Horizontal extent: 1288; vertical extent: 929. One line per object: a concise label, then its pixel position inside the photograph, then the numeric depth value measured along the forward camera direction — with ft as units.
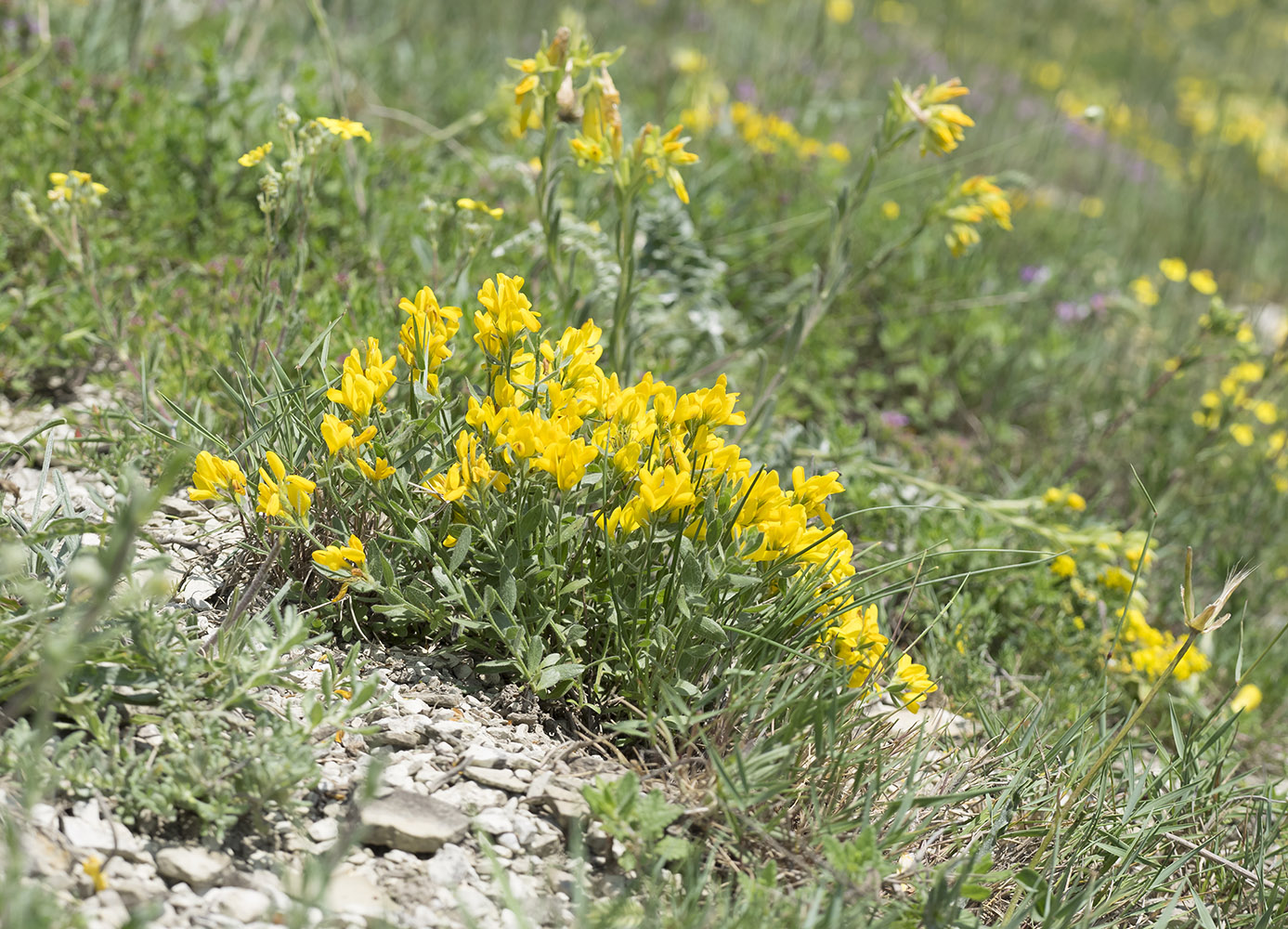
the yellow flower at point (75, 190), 7.82
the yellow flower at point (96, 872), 4.69
